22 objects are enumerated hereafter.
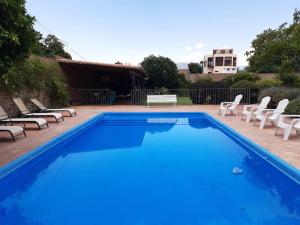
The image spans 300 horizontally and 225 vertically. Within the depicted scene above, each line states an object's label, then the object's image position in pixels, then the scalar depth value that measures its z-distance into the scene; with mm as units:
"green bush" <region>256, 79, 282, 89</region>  12749
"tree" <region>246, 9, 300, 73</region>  9465
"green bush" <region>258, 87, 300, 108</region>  9205
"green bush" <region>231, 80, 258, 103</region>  12481
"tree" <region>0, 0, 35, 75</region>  2861
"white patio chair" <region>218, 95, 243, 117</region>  8746
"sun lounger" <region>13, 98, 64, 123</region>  6916
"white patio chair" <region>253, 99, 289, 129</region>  5961
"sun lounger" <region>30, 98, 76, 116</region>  8099
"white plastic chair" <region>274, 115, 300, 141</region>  4929
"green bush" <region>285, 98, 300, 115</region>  7216
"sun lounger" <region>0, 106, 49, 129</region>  5783
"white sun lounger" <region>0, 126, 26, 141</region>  4801
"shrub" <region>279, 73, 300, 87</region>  13861
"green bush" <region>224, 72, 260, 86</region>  15707
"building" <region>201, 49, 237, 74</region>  52251
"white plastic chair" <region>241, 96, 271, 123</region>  7234
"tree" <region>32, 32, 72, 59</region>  21424
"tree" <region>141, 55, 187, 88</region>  18972
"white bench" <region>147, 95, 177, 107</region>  11923
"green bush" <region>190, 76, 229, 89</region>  13151
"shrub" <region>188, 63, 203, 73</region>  40900
